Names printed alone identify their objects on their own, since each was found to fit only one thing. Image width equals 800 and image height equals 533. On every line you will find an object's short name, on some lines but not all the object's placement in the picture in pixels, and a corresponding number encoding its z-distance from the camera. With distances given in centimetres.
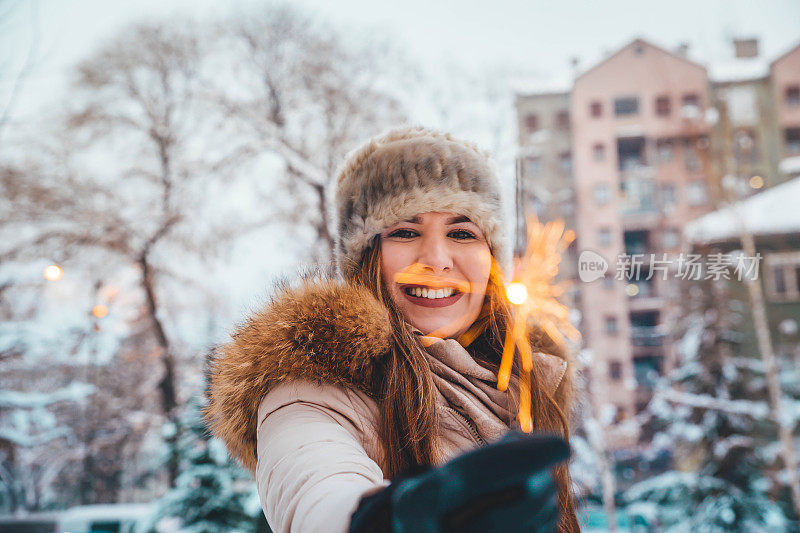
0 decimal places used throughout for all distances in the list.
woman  82
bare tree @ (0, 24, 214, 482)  771
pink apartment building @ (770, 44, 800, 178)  1145
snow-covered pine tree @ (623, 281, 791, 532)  866
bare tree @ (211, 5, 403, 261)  873
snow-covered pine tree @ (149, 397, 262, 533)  515
